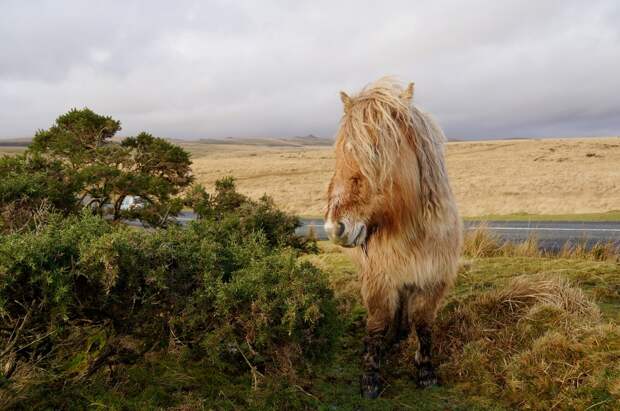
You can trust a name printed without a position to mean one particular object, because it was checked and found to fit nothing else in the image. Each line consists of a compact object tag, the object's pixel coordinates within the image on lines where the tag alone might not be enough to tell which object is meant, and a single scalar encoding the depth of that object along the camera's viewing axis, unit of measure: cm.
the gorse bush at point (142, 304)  300
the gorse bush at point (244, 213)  569
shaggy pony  328
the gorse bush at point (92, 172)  493
